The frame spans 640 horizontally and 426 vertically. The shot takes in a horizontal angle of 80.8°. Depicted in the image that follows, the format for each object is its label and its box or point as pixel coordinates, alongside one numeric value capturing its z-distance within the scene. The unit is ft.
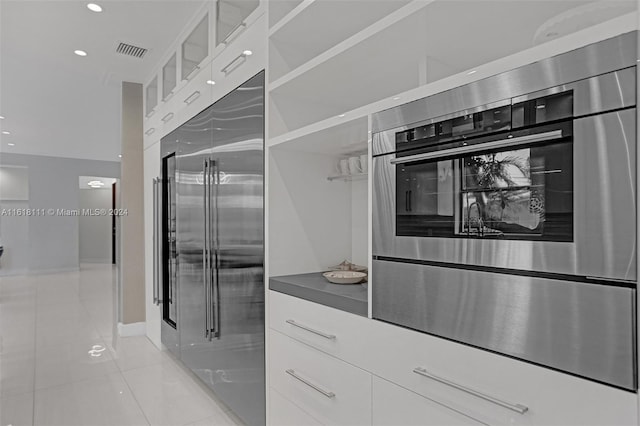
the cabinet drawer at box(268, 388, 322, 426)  5.47
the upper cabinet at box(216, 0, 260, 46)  6.88
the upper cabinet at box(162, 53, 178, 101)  10.44
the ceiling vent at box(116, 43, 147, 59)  10.24
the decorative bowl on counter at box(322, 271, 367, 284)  5.50
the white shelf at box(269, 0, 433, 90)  3.95
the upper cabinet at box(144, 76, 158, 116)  12.04
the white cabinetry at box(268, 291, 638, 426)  2.72
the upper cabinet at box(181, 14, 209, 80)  8.52
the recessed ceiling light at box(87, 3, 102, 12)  8.16
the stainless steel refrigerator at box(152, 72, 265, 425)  6.67
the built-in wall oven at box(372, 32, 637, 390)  2.56
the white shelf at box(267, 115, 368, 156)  4.99
